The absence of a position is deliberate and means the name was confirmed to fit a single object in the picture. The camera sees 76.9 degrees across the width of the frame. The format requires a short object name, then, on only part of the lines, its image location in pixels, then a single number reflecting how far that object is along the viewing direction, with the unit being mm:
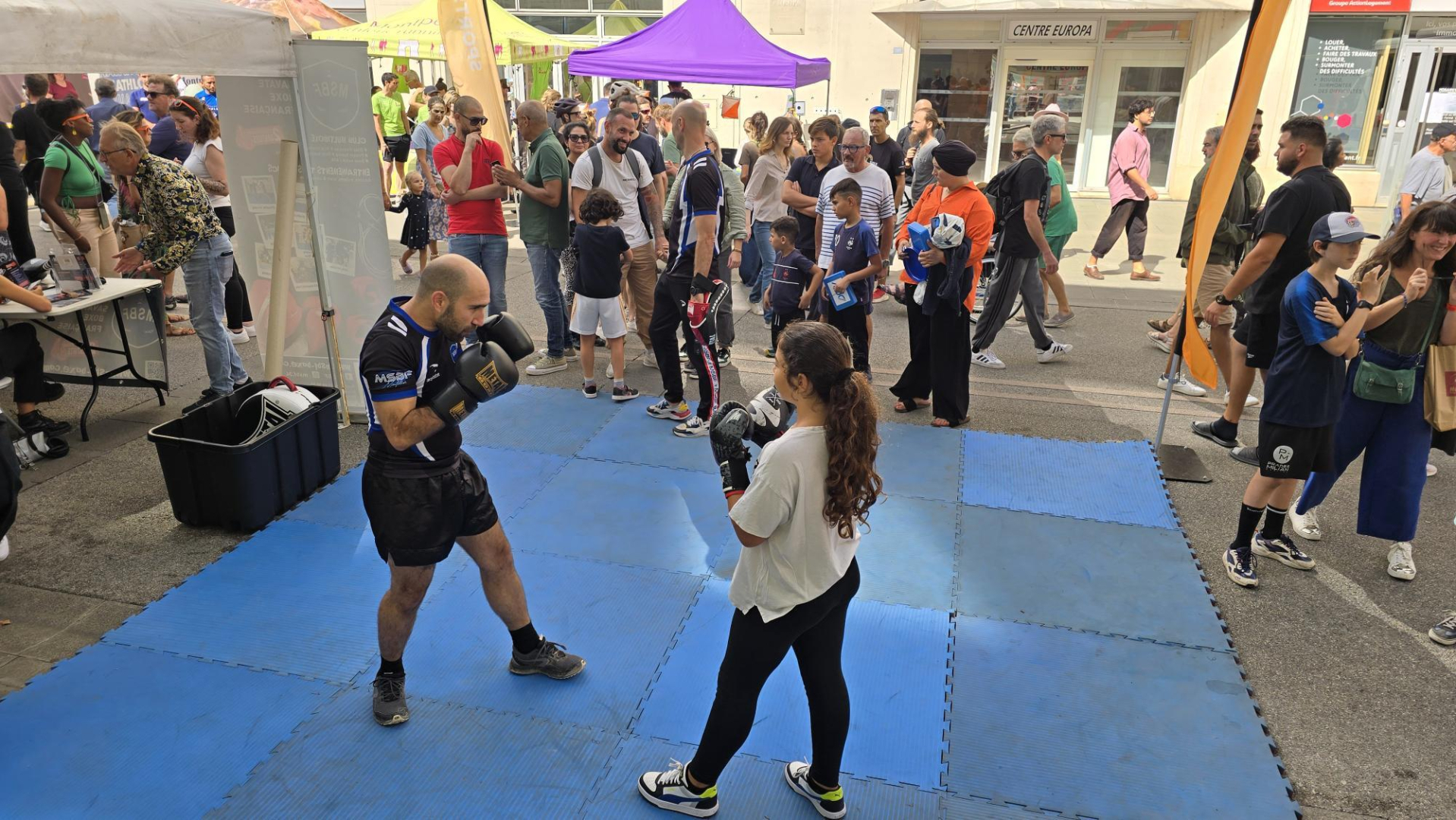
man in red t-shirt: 7133
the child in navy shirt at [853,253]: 6172
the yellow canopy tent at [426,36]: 13617
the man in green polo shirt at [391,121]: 14539
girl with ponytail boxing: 2650
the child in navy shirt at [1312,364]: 4254
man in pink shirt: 10375
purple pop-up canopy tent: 10148
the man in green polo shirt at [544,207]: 7273
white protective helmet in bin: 5262
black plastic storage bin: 4969
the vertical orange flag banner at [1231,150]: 5125
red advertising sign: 14695
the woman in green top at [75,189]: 7418
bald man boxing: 3156
